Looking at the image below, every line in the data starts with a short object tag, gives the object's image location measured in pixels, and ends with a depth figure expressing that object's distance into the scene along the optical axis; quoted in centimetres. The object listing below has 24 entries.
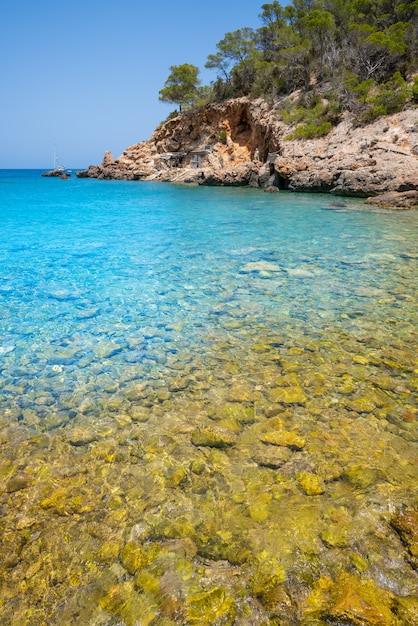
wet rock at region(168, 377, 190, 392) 389
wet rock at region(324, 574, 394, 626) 177
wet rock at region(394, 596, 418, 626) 176
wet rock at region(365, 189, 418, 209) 1822
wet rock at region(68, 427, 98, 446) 312
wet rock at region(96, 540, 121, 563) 216
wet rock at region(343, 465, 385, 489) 264
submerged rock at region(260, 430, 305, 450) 303
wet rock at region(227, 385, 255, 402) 367
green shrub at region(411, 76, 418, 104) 2416
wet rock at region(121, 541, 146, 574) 211
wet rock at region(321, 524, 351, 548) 220
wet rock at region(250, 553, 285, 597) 197
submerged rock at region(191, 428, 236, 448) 310
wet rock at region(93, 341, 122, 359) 461
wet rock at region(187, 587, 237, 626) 182
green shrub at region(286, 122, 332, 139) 2869
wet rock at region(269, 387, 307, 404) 361
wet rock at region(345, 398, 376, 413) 344
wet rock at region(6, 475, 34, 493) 266
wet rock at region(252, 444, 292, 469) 287
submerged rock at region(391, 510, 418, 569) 210
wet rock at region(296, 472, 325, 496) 259
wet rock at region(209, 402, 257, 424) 339
